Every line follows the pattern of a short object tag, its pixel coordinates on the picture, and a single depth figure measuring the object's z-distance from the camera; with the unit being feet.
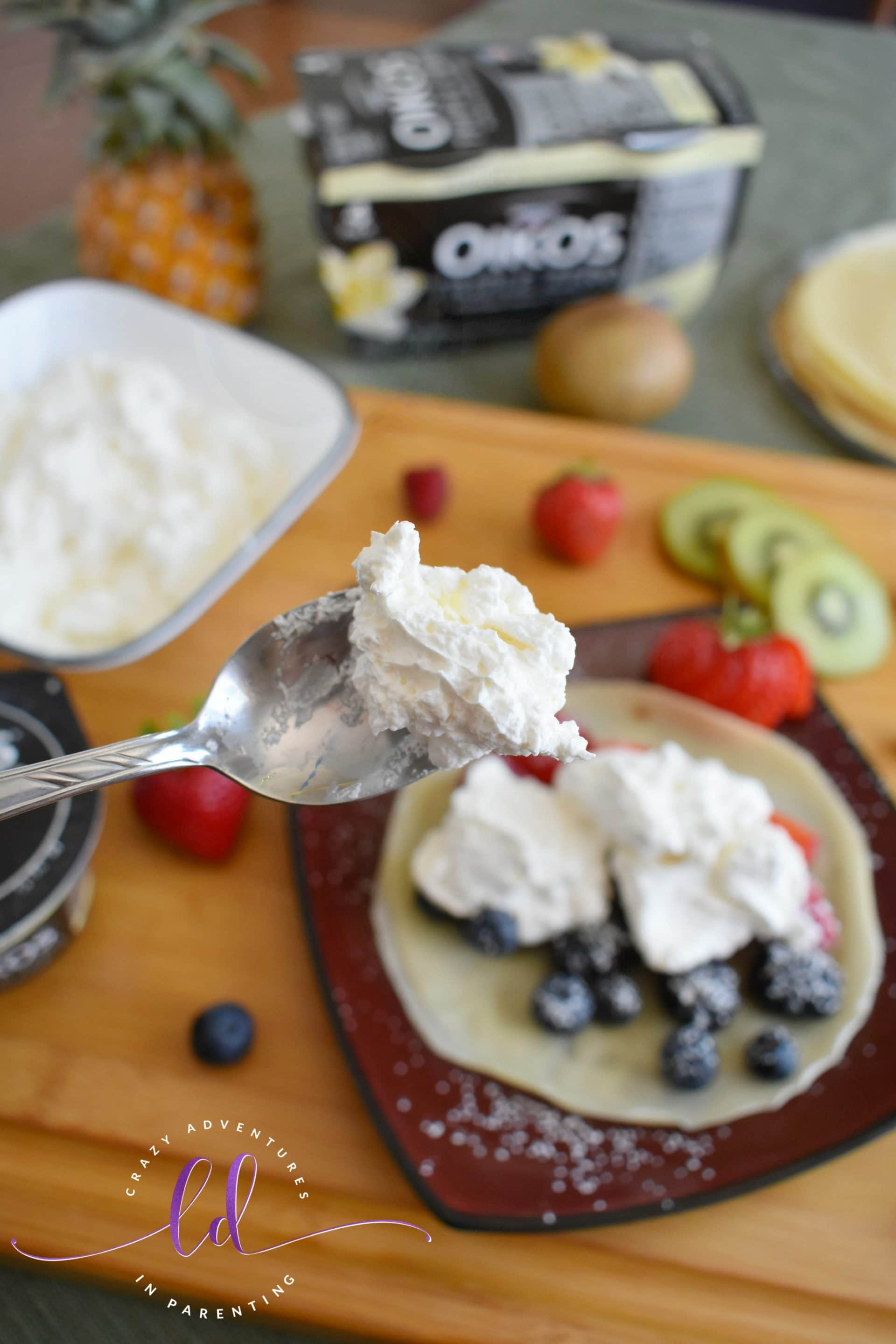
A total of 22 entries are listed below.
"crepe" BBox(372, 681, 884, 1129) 1.83
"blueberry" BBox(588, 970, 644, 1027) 1.86
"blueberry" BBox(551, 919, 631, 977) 1.88
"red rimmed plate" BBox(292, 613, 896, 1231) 1.76
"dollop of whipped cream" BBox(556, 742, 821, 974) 1.88
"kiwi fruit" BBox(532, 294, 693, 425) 2.38
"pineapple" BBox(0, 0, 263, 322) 2.28
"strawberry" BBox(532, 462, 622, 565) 2.20
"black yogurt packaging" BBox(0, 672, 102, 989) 1.80
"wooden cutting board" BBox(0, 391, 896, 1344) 1.77
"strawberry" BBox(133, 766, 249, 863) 1.93
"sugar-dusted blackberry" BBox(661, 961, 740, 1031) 1.86
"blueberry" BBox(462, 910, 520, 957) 1.87
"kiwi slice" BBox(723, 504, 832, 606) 2.22
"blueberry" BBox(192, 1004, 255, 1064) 1.85
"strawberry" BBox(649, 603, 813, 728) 2.03
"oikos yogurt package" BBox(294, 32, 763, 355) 2.33
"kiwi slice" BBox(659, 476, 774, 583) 2.27
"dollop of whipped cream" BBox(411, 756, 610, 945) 1.89
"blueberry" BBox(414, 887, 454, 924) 1.91
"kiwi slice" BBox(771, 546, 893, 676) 2.17
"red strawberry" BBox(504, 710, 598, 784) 1.99
